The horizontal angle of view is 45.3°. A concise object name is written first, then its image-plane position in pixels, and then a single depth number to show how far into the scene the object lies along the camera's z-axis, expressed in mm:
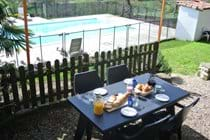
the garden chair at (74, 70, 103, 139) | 3987
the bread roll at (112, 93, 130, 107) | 3363
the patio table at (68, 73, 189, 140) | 3021
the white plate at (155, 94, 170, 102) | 3584
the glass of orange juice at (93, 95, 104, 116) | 3152
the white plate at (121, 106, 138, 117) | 3197
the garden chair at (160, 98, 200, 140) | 3211
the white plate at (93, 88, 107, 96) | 3709
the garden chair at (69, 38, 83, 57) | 9305
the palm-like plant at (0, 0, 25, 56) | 3849
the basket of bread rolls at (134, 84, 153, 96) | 3717
